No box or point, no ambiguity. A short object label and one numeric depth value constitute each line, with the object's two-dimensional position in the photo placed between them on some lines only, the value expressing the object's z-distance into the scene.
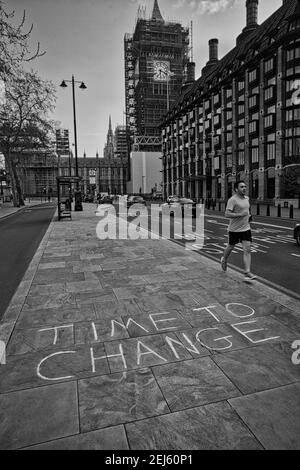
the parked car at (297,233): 11.41
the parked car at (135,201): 40.97
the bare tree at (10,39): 10.10
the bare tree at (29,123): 37.38
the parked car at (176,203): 28.72
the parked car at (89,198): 68.30
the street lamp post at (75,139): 25.33
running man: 6.79
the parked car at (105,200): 52.62
